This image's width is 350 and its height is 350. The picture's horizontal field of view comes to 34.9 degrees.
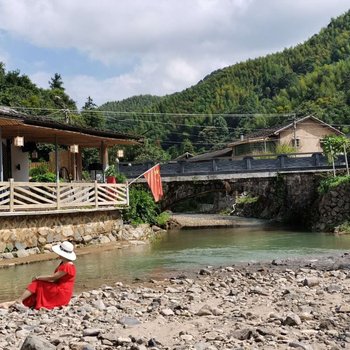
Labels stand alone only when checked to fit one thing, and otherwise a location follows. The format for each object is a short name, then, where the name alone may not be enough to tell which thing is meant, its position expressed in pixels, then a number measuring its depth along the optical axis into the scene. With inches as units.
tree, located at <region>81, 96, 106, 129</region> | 1772.9
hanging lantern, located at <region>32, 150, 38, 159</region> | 834.2
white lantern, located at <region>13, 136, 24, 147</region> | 652.1
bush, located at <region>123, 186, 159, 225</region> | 901.2
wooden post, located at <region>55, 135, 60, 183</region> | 727.2
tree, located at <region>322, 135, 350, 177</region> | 1045.2
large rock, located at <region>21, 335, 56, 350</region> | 230.1
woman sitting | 337.7
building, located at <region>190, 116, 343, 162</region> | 1785.2
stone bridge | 1144.2
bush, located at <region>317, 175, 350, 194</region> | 1009.4
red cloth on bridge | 850.8
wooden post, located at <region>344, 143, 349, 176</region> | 1048.9
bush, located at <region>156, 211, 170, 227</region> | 1097.0
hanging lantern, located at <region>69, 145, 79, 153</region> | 780.4
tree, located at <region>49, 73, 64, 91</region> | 2203.5
